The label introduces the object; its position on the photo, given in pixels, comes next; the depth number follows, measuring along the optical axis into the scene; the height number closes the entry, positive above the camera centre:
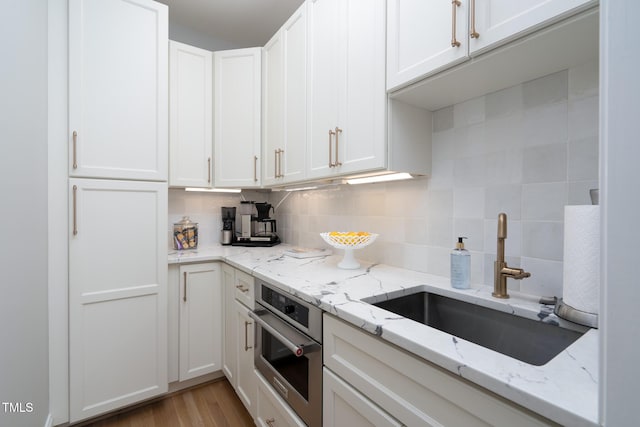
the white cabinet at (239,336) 1.58 -0.75
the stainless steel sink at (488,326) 0.86 -0.40
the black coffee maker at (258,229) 2.41 -0.15
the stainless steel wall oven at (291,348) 1.05 -0.58
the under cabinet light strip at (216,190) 2.26 +0.18
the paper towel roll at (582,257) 0.77 -0.12
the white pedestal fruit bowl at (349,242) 1.46 -0.15
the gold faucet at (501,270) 0.99 -0.20
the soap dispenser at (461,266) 1.13 -0.21
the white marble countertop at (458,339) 0.50 -0.31
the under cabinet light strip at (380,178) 1.41 +0.18
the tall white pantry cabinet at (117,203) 1.53 +0.05
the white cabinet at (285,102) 1.71 +0.72
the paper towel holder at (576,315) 0.77 -0.28
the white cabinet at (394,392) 0.58 -0.44
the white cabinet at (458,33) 0.78 +0.56
